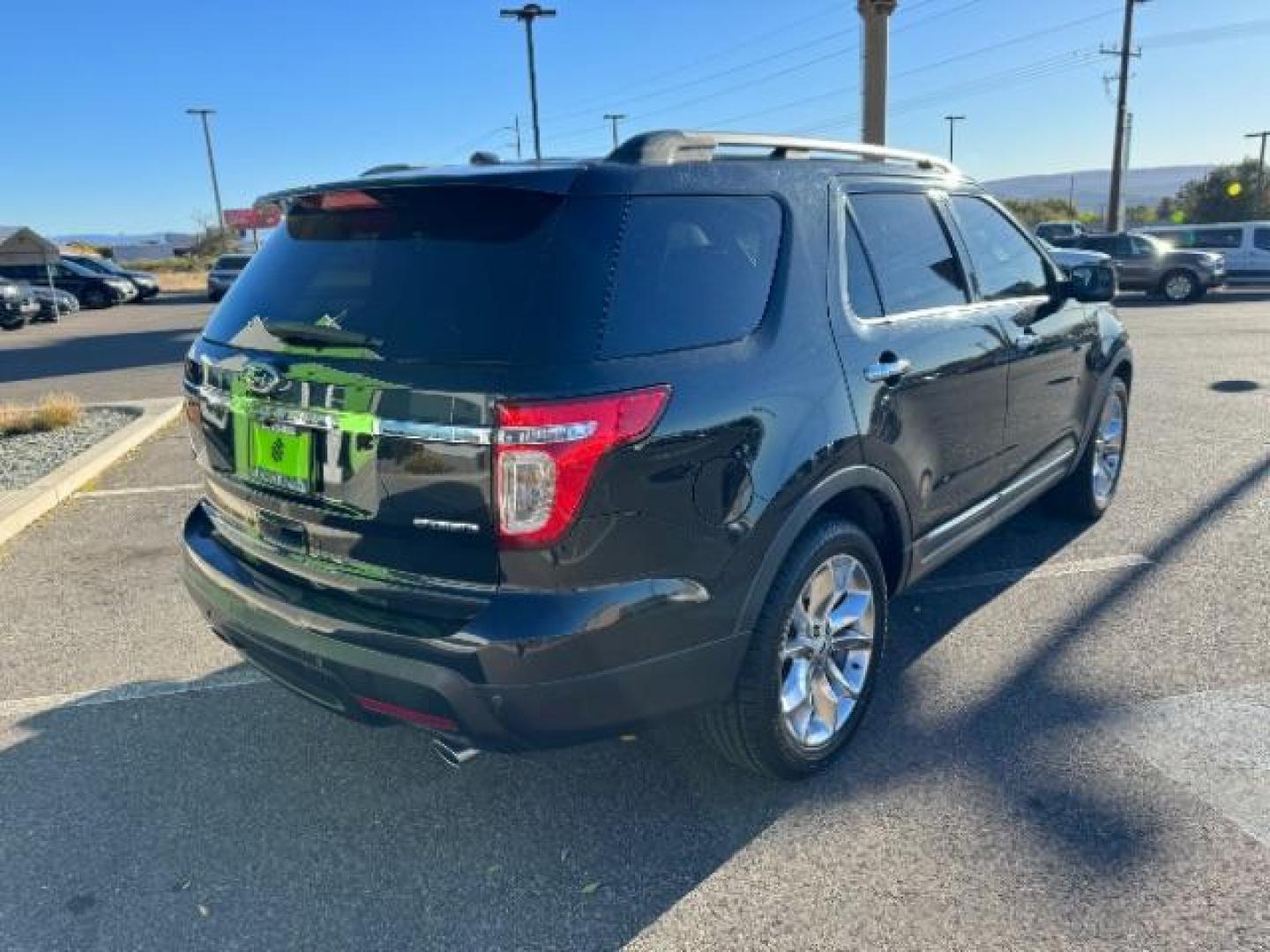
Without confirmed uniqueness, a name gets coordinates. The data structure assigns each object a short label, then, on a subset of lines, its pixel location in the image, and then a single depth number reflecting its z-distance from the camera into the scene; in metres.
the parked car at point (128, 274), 32.23
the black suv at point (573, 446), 2.22
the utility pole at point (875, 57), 16.97
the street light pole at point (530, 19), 31.11
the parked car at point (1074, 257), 19.02
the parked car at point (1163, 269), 20.98
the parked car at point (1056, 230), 29.92
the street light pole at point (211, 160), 60.69
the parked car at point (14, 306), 21.53
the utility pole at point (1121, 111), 32.81
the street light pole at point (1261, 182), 45.56
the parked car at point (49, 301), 23.69
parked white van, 21.69
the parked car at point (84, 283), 30.77
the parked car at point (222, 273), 28.77
